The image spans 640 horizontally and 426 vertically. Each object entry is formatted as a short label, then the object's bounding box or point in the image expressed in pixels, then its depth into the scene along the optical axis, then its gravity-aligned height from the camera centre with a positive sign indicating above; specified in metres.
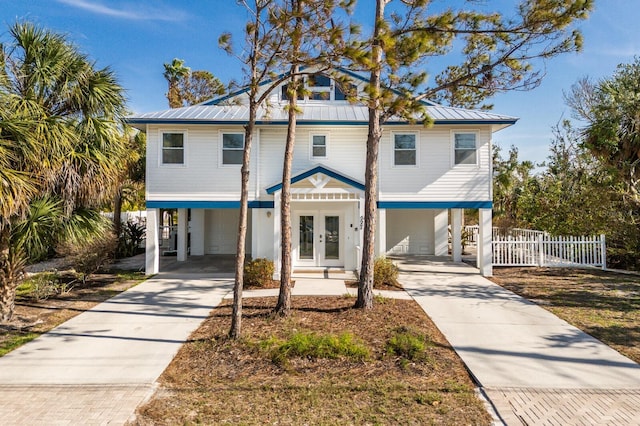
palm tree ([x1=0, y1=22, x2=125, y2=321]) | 6.29 +1.96
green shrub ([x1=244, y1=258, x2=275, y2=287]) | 11.01 -1.32
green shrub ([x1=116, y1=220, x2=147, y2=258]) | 17.91 -0.38
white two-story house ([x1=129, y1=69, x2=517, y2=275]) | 12.91 +2.22
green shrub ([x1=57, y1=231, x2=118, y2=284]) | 10.55 -0.70
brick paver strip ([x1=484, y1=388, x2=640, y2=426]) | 4.07 -2.13
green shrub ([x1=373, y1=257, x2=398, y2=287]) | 11.01 -1.35
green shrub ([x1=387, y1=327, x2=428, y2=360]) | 5.67 -1.88
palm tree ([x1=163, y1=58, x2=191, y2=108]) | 31.19 +13.91
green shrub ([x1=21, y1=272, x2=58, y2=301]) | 9.20 -1.46
